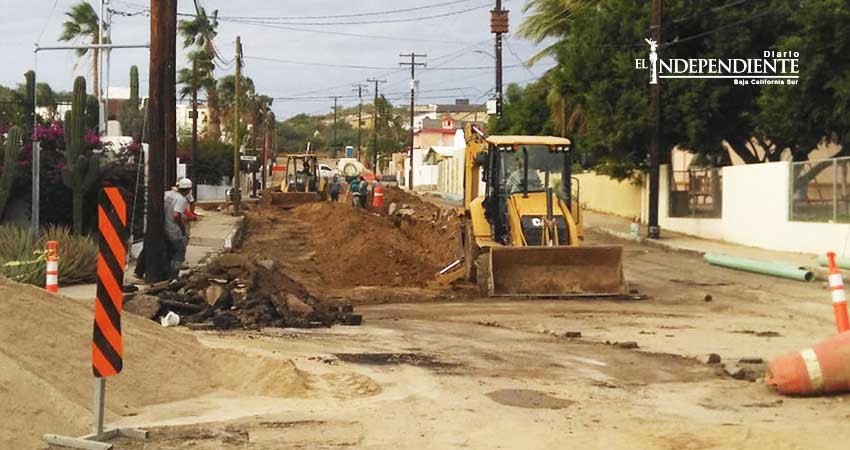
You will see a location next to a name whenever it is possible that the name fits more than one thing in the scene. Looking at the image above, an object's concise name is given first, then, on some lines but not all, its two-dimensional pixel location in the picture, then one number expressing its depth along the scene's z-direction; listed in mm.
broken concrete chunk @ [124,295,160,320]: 13852
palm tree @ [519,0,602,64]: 43125
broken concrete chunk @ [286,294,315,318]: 14711
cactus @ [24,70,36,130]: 24330
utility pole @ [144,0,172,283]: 18064
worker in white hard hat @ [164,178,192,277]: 19000
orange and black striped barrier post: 7547
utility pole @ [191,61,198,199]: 54672
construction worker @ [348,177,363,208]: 50794
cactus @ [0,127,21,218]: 21234
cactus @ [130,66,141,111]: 42531
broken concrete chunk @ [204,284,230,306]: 14727
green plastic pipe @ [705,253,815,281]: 21078
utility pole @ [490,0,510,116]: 47656
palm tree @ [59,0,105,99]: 53781
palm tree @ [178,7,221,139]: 60962
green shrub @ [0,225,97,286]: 17938
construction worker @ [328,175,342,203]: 54688
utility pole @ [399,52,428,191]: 92188
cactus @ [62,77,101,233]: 21469
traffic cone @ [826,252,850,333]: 10016
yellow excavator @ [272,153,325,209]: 51344
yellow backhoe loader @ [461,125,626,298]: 17875
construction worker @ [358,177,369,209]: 51378
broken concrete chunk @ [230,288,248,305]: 15020
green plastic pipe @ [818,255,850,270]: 21884
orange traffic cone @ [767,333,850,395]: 8984
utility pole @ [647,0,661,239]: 31641
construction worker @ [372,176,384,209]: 52125
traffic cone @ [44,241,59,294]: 15250
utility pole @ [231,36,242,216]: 44453
